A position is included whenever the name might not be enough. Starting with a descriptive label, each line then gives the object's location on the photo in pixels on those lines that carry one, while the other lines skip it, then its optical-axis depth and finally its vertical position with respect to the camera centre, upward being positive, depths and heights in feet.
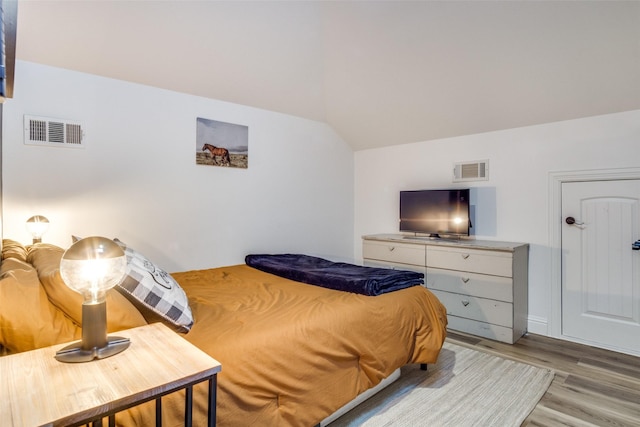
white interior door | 9.07 -1.45
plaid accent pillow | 4.50 -1.12
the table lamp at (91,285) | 3.37 -0.71
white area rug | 6.20 -3.73
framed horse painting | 10.76 +2.29
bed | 3.82 -1.83
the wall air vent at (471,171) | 11.59 +1.44
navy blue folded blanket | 7.09 -1.45
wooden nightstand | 2.57 -1.44
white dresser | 9.81 -2.06
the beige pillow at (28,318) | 3.54 -1.12
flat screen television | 11.55 +0.02
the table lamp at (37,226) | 7.62 -0.25
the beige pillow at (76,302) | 3.87 -1.03
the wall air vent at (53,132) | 8.07 +2.01
